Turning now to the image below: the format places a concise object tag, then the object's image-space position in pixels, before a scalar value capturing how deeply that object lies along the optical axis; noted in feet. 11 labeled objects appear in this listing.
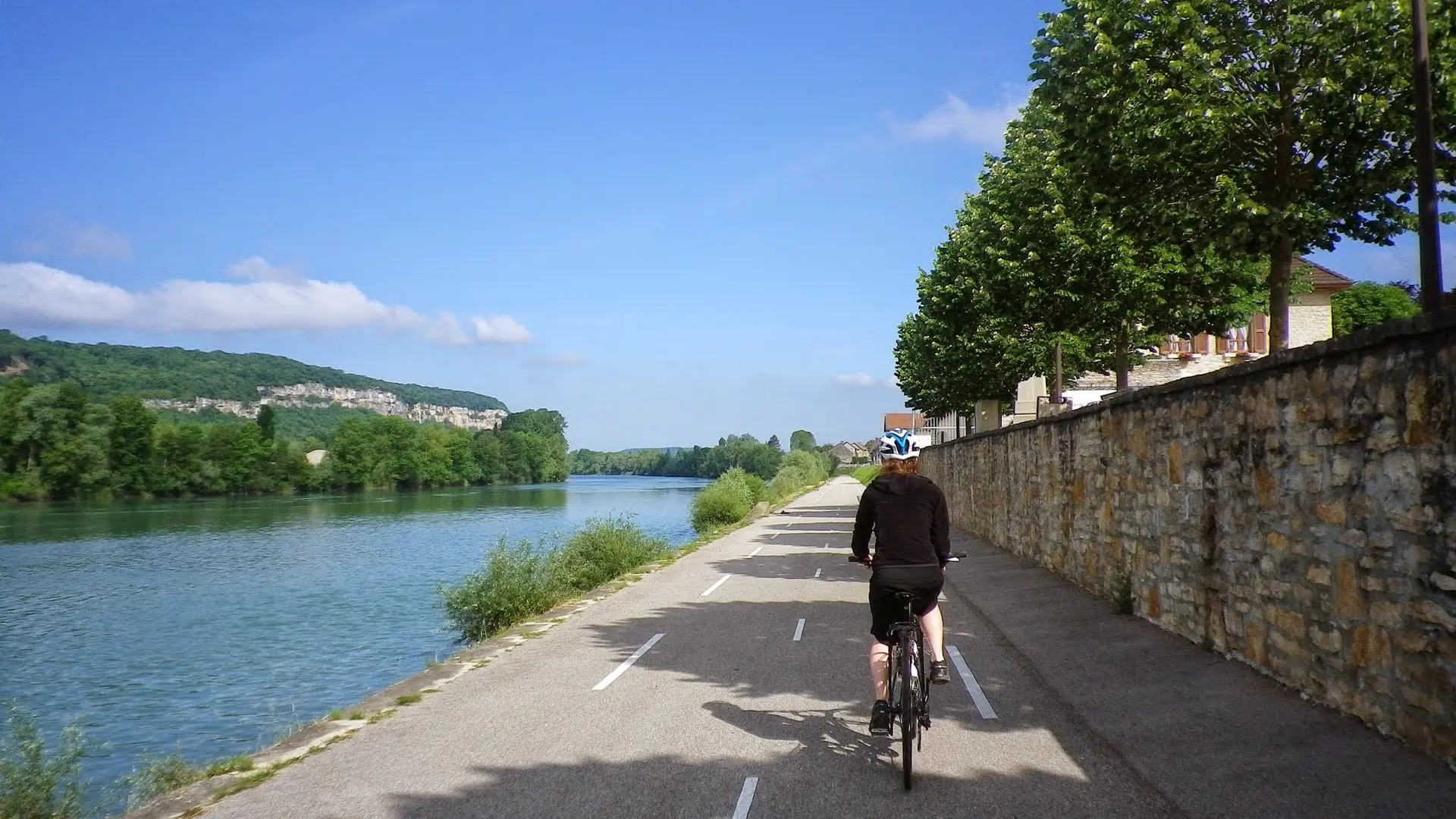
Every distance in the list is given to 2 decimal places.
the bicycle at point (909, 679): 19.21
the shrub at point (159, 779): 25.12
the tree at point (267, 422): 352.90
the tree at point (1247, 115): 43.86
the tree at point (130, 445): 274.98
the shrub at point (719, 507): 153.38
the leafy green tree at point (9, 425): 244.22
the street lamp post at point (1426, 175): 23.67
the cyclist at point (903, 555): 20.70
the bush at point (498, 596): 58.90
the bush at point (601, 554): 74.02
